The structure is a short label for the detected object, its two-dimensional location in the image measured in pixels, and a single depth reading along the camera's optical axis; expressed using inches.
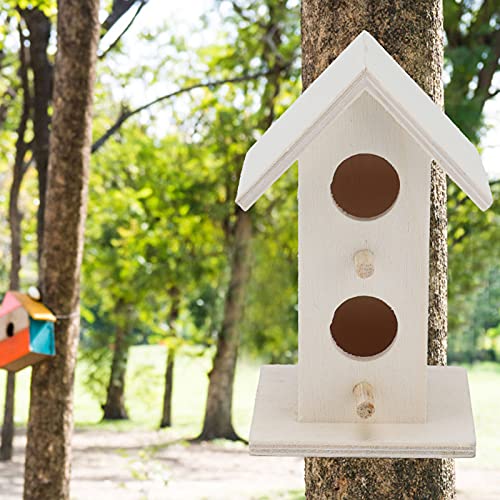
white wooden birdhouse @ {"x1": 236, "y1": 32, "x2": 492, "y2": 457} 54.1
